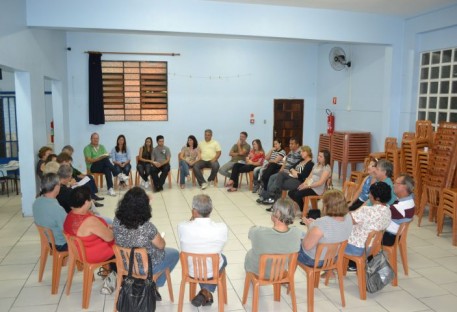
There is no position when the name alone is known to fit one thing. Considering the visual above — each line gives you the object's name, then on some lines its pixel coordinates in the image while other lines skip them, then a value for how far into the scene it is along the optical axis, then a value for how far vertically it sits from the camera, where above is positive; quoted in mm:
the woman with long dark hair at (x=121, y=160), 7227 -881
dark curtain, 8547 +430
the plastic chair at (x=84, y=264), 3043 -1170
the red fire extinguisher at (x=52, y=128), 8205 -364
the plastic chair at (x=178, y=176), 7641 -1265
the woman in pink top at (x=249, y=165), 7324 -946
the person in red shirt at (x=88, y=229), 2988 -881
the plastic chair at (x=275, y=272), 2799 -1128
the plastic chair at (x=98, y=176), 7012 -1169
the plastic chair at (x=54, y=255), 3357 -1203
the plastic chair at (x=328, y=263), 3031 -1154
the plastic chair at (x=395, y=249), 3531 -1181
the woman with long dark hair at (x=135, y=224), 2764 -774
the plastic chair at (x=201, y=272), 2809 -1130
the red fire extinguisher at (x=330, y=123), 8883 -222
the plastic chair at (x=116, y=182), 7289 -1298
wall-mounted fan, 8484 +1130
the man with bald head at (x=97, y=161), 6914 -862
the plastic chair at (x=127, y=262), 2764 -1045
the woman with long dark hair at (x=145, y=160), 7352 -883
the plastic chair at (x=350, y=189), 4919 -953
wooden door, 9688 -182
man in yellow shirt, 7523 -871
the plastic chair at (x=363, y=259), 3274 -1178
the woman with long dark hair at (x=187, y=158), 7531 -872
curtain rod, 8691 +1240
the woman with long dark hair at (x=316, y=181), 5231 -892
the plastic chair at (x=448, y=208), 4617 -1099
